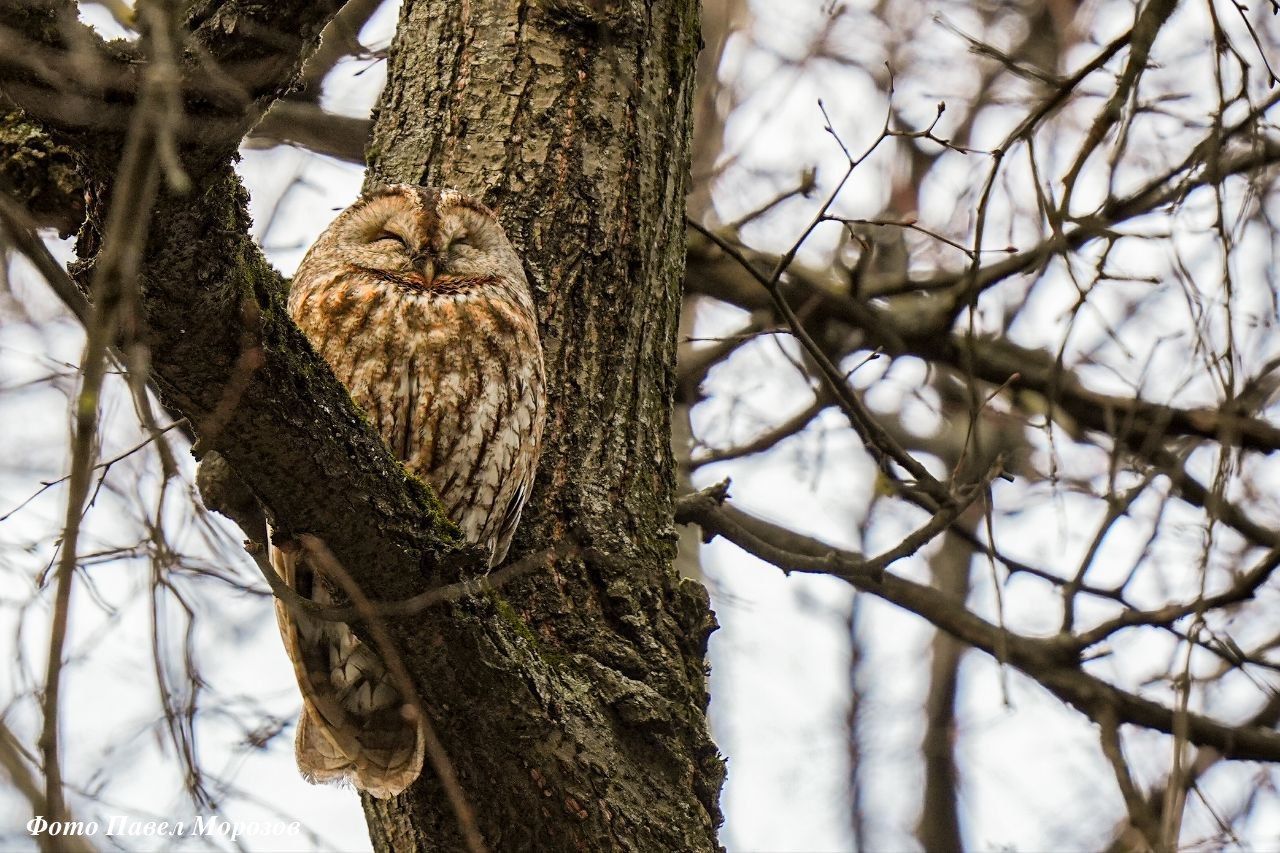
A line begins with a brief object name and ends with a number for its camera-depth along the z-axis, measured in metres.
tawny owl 13.13
